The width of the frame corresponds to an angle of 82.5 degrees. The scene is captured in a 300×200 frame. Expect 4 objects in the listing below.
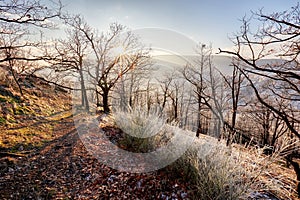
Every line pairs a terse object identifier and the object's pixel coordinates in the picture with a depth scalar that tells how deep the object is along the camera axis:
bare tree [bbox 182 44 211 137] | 16.61
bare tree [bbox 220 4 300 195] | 5.20
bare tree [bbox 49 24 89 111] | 12.38
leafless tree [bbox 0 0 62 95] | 4.44
